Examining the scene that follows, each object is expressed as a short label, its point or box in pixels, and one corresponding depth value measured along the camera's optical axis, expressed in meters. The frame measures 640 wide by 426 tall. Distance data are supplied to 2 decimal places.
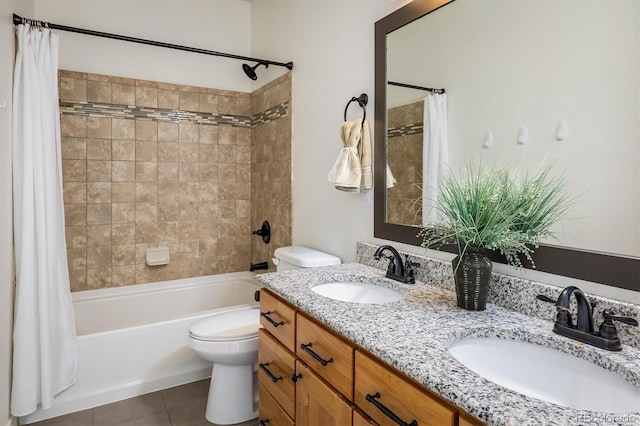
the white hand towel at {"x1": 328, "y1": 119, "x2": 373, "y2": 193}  1.91
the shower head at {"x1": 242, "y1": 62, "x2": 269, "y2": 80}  2.98
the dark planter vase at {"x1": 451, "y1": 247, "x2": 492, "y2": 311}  1.22
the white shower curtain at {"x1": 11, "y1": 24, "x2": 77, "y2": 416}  2.04
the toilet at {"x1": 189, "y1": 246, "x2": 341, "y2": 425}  2.07
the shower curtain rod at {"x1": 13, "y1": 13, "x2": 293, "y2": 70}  2.09
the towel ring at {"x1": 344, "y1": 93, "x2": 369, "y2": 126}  1.96
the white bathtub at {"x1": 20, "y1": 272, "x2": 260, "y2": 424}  2.29
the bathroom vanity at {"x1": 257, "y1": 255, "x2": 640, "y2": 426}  0.76
